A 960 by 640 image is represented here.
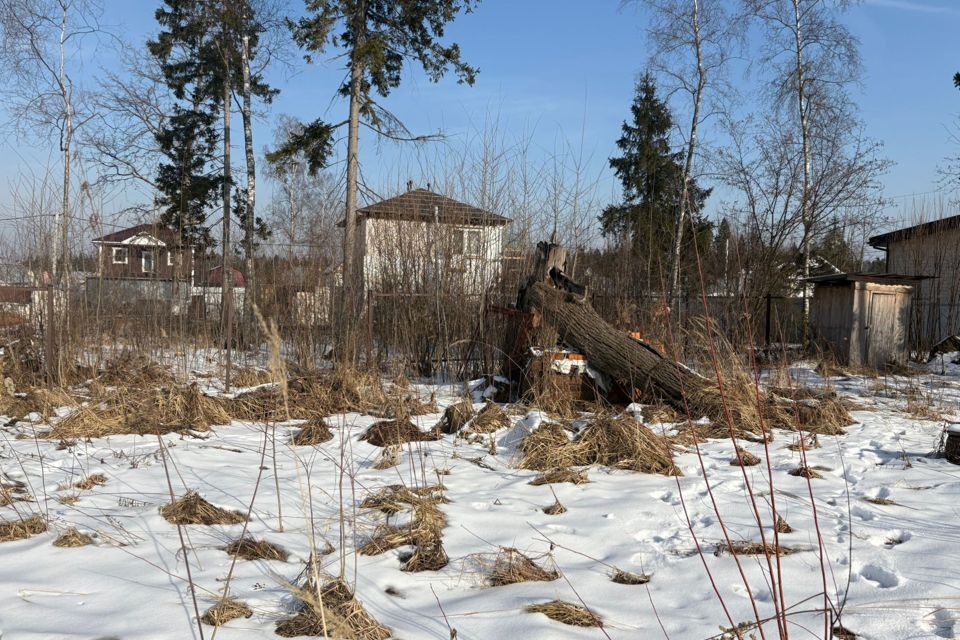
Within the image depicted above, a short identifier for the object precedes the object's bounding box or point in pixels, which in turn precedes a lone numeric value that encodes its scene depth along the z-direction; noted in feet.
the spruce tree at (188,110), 52.70
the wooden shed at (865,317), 34.71
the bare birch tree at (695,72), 46.50
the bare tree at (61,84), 44.45
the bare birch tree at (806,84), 46.34
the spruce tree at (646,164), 74.23
